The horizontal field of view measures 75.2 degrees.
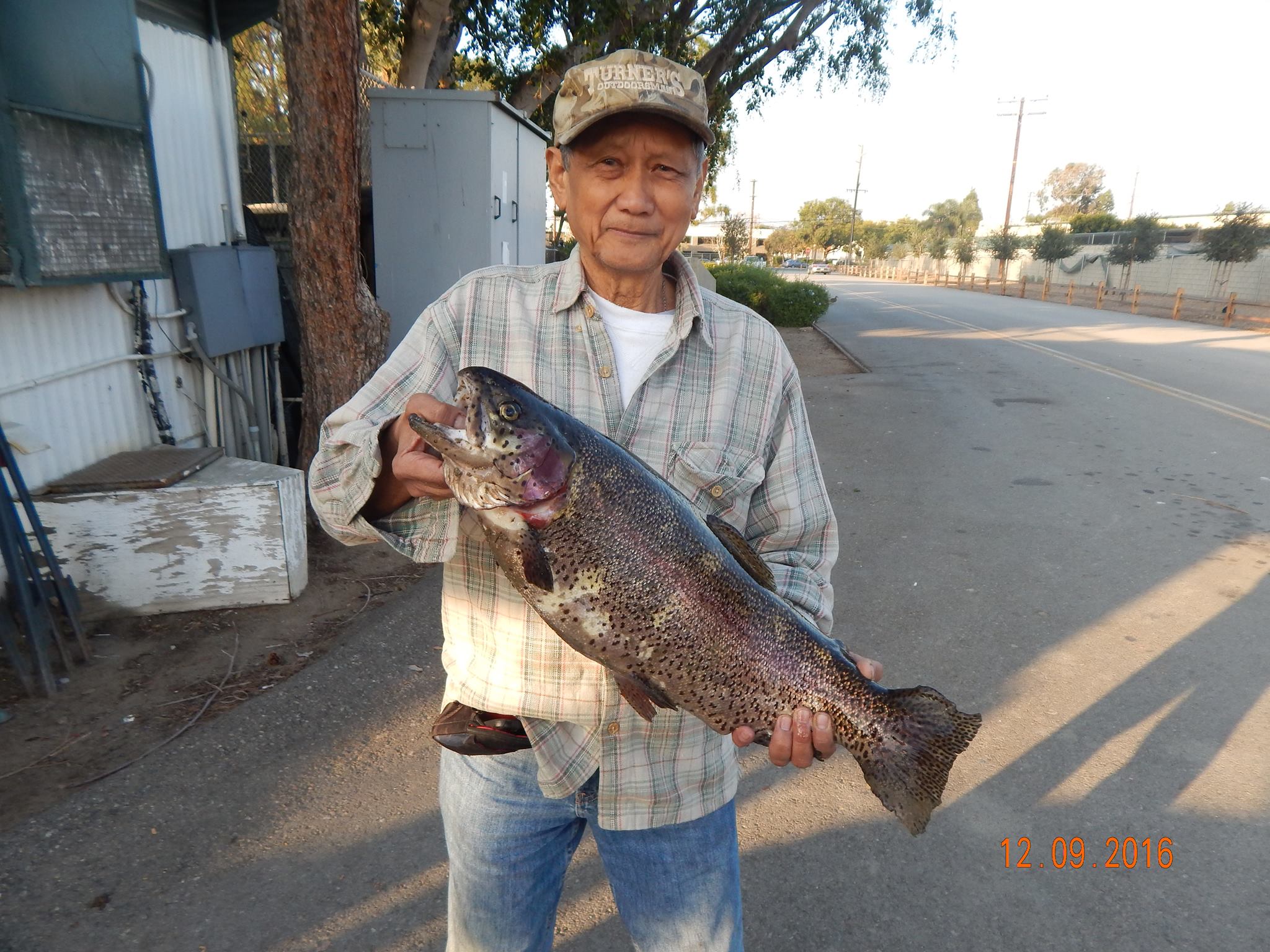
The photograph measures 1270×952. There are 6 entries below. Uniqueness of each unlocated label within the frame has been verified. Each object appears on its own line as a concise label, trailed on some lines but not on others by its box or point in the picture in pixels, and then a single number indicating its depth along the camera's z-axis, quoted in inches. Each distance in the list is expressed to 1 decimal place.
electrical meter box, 225.5
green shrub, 871.1
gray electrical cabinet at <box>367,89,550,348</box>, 300.4
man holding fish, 69.2
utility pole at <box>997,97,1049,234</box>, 2089.1
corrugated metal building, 167.0
